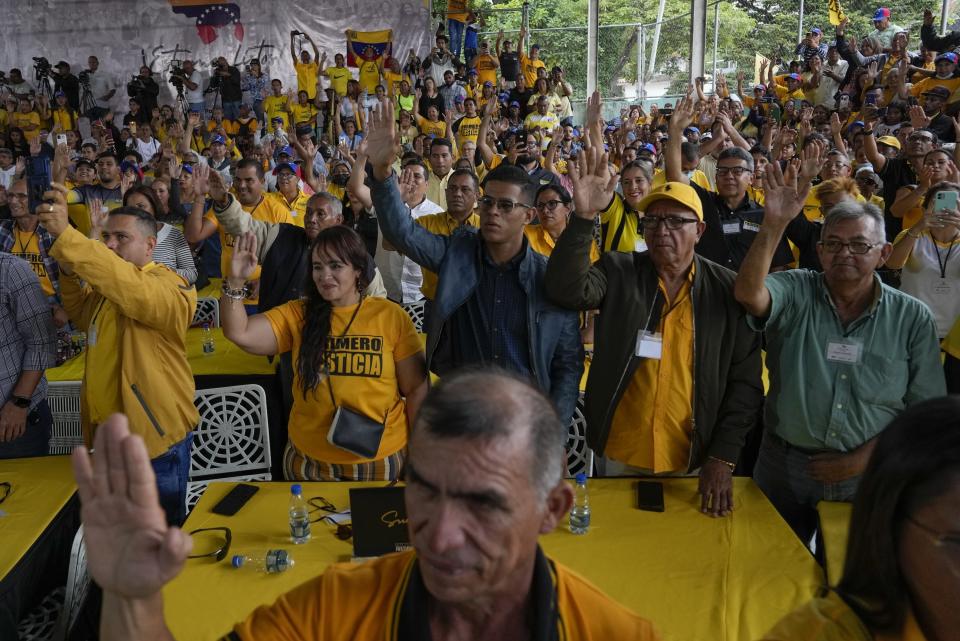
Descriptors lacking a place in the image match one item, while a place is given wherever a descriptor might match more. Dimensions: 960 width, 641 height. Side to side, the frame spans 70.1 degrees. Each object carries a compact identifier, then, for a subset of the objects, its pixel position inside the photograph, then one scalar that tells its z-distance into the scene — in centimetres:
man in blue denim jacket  273
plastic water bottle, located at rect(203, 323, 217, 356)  433
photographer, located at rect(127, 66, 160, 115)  1720
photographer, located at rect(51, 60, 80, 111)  1759
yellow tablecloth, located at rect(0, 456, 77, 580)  221
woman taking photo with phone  382
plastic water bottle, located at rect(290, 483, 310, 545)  215
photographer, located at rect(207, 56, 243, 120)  1670
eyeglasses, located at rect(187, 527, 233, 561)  205
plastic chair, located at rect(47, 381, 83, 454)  341
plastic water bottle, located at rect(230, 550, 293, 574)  200
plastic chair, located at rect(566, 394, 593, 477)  308
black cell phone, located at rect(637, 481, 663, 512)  230
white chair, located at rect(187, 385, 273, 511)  324
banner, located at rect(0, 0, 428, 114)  1914
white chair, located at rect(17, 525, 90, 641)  214
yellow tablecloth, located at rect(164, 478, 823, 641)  178
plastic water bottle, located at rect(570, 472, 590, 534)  217
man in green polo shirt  229
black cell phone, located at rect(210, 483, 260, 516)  230
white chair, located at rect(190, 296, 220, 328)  497
